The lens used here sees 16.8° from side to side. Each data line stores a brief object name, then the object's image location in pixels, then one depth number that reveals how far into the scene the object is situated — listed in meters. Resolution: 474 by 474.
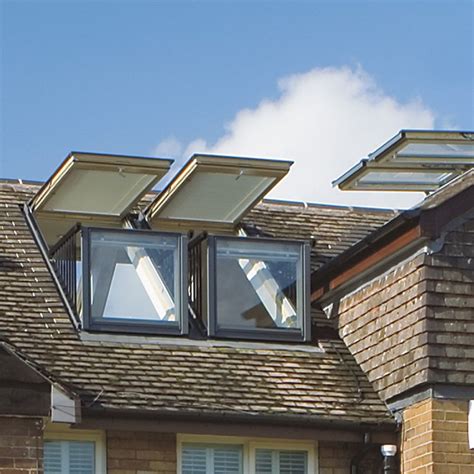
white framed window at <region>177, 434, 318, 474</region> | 16.78
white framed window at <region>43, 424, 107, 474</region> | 16.27
